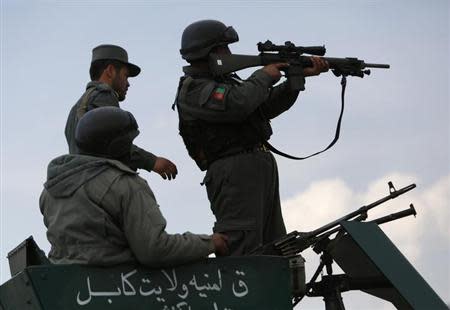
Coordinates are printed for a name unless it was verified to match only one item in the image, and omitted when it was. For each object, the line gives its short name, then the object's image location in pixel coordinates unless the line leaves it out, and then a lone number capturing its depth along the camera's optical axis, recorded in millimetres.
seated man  12023
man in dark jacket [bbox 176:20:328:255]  15789
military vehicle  11766
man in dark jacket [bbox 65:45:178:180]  16156
